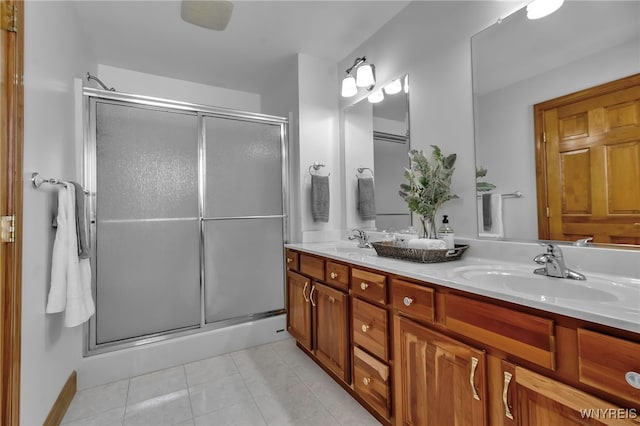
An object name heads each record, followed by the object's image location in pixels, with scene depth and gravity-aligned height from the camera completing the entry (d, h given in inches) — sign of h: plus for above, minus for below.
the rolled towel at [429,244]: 58.7 -6.1
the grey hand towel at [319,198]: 102.7 +6.5
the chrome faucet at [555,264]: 43.3 -8.0
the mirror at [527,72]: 44.4 +24.0
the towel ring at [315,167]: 105.3 +18.0
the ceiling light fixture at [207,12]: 77.0 +56.8
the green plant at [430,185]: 68.3 +6.9
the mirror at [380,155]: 83.1 +19.1
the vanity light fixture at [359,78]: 90.3 +43.7
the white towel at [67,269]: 58.3 -9.8
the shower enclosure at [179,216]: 79.7 +1.1
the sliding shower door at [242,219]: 94.2 -0.2
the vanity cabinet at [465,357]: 28.2 -18.9
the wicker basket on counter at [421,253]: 58.2 -8.1
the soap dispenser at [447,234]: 62.8 -4.5
